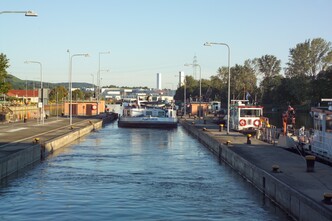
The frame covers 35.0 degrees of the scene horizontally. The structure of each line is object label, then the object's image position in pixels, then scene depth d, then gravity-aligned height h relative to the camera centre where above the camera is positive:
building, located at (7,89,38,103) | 188.80 +2.12
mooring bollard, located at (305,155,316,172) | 22.70 -2.40
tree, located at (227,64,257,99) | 157.62 +8.13
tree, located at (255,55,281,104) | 157.65 +11.89
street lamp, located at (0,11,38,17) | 26.30 +4.54
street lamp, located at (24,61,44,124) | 60.75 +0.91
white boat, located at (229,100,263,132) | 54.50 -1.05
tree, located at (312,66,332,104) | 102.64 +4.36
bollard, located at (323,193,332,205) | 15.34 -2.62
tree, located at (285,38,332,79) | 123.69 +12.26
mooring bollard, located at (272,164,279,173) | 22.58 -2.65
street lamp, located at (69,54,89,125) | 65.04 +3.87
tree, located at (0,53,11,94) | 73.44 +4.08
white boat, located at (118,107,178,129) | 73.62 -1.91
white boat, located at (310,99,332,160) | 27.36 -1.31
